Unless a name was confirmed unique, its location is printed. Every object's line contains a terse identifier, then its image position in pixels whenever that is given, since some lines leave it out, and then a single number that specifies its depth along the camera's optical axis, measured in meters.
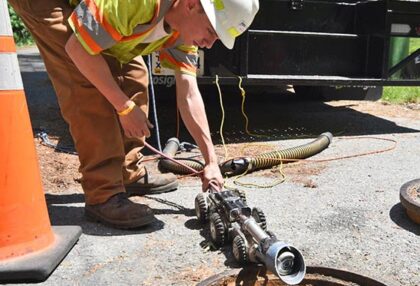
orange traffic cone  2.24
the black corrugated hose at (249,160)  3.79
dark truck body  4.71
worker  2.29
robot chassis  2.05
